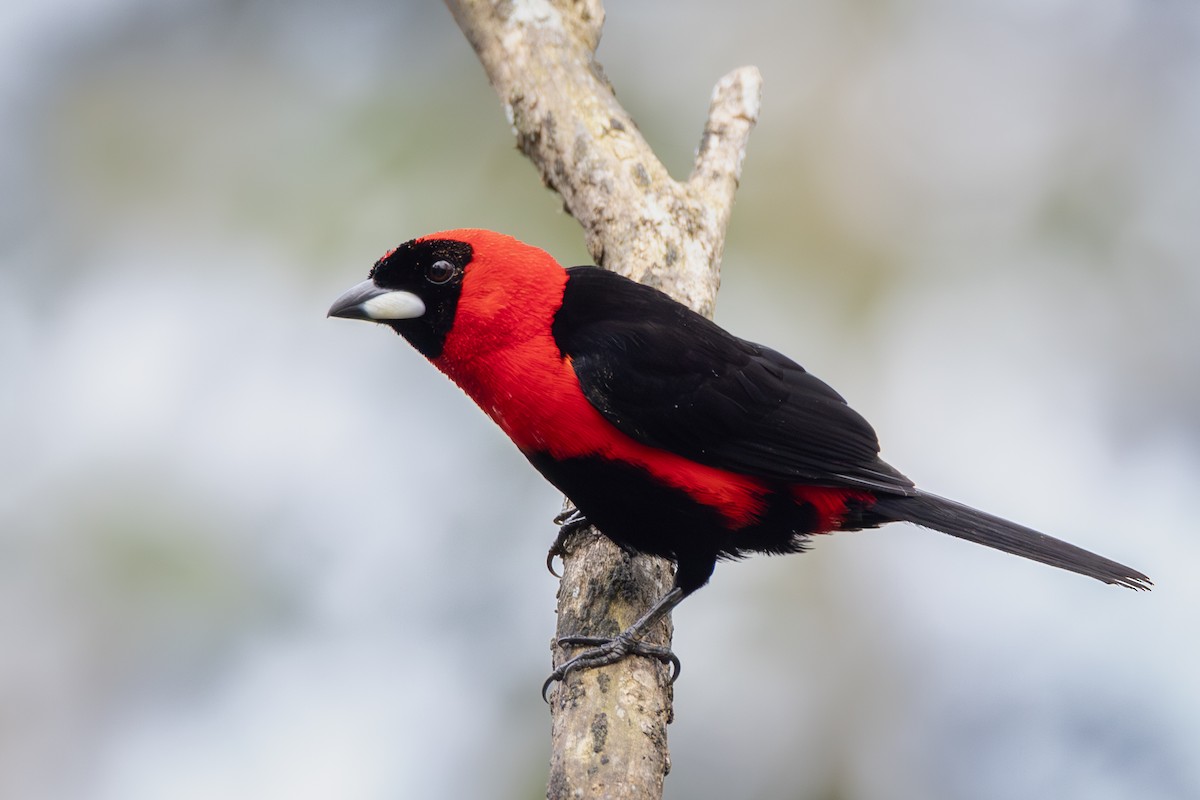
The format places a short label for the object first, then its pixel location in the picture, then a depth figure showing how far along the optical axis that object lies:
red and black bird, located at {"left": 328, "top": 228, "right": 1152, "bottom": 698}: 5.56
